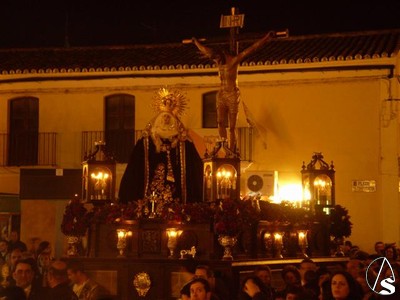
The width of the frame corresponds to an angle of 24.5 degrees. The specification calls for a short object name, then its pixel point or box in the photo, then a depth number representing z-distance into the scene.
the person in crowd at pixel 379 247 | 18.74
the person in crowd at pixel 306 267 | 13.12
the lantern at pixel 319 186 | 19.66
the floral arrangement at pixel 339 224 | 19.95
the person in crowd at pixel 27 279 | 10.80
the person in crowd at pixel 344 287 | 9.21
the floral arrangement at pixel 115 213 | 16.58
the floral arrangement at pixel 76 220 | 16.97
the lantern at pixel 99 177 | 17.73
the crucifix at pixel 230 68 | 19.02
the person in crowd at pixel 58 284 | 10.06
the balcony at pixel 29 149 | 27.91
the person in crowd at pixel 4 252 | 17.02
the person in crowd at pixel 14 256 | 15.24
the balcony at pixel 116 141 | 27.53
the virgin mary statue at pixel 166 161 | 17.88
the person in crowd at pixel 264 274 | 12.68
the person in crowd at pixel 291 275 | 12.98
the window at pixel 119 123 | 27.69
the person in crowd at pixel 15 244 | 18.64
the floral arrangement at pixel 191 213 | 16.11
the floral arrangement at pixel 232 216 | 15.56
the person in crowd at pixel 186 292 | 9.69
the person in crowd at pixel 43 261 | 16.44
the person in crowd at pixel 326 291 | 10.35
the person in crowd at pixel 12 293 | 9.67
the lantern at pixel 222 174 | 16.69
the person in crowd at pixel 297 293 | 10.27
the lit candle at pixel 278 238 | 17.48
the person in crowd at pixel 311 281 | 12.27
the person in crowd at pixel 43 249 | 17.45
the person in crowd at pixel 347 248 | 20.32
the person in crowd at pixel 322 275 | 11.25
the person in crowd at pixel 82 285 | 13.27
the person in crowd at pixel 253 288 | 10.47
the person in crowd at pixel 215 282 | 12.45
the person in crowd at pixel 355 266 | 12.79
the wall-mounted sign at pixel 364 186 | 25.27
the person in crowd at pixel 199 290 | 9.45
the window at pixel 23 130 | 28.23
